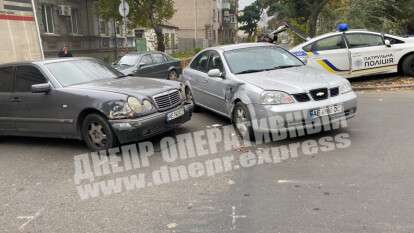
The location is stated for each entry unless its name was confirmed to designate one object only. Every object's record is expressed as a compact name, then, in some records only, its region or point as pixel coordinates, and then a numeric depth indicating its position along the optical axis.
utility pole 48.94
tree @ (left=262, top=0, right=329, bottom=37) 23.46
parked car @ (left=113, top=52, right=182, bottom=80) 14.19
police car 10.70
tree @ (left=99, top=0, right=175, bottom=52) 23.94
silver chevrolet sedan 6.01
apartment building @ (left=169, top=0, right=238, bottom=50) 48.94
